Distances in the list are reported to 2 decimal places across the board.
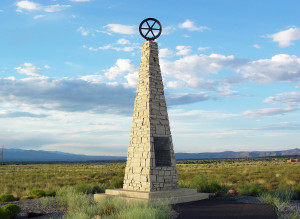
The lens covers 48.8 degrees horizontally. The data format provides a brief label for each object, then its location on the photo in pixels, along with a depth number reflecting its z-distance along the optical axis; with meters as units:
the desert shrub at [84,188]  16.81
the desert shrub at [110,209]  9.07
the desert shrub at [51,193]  16.89
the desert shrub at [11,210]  11.09
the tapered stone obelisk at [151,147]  13.23
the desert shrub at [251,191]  16.67
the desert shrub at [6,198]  15.34
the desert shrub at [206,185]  17.00
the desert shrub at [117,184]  17.68
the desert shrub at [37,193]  16.47
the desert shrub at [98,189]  17.28
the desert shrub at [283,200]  10.95
